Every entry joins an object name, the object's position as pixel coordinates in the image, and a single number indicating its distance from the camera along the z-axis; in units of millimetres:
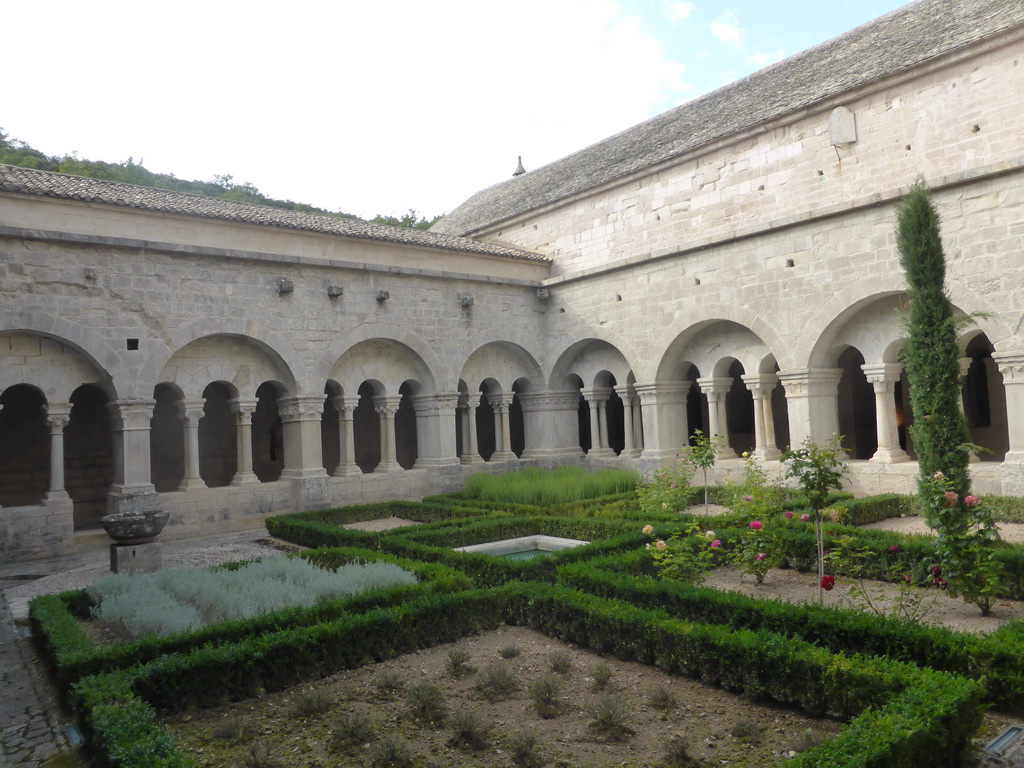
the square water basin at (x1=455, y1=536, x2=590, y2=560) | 9859
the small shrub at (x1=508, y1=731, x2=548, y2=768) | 3939
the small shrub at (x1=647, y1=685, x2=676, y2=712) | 4664
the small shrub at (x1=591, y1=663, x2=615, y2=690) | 5035
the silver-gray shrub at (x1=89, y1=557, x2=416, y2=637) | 6277
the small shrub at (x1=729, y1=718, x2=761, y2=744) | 4172
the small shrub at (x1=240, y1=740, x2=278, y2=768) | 3954
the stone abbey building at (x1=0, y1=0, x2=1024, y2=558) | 11328
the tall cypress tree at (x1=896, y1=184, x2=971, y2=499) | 8609
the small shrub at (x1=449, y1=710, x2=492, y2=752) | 4215
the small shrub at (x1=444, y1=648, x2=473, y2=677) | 5410
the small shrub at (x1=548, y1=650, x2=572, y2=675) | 5367
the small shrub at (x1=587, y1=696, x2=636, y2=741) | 4288
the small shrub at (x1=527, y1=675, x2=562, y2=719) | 4610
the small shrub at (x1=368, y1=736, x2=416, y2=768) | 3982
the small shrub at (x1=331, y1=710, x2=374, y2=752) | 4285
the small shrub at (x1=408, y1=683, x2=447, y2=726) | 4605
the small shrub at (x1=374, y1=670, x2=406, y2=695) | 5152
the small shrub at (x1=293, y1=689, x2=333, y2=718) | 4784
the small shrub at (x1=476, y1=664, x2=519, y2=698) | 4986
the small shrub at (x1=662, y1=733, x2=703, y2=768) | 3873
